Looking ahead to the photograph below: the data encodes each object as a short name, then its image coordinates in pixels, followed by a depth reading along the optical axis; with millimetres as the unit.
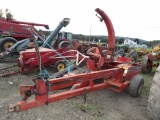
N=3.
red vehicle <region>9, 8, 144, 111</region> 2553
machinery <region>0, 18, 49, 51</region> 9597
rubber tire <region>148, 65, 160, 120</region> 2619
